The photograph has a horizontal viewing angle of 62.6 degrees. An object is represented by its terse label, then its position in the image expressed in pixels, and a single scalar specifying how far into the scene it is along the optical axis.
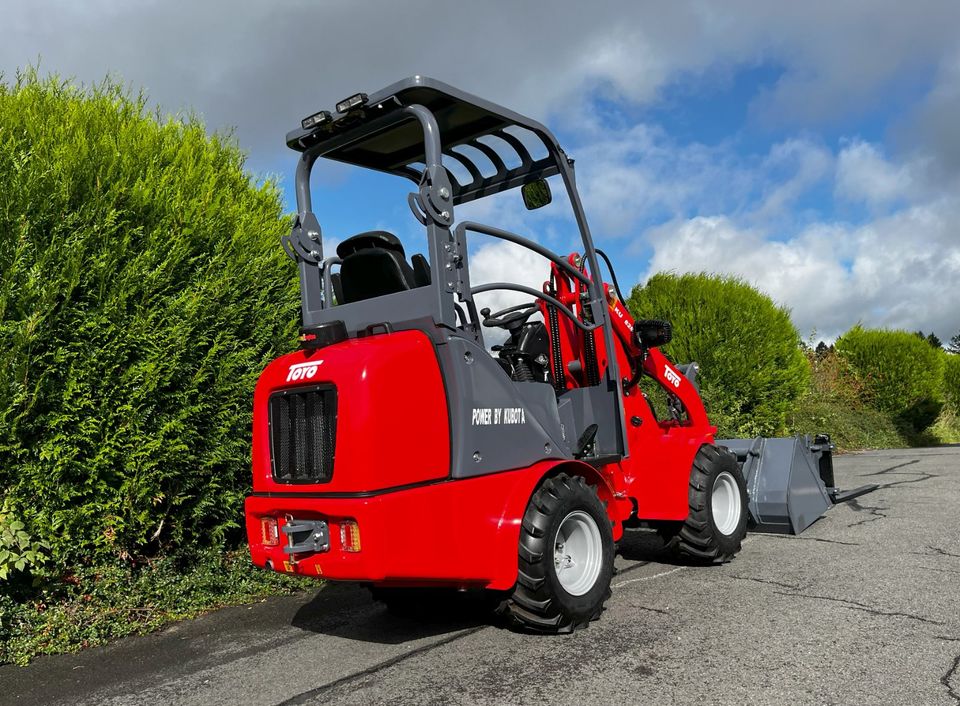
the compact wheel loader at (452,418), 3.54
